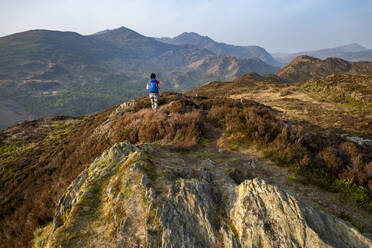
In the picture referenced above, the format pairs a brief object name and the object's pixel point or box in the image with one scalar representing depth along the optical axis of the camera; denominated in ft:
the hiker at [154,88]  41.78
